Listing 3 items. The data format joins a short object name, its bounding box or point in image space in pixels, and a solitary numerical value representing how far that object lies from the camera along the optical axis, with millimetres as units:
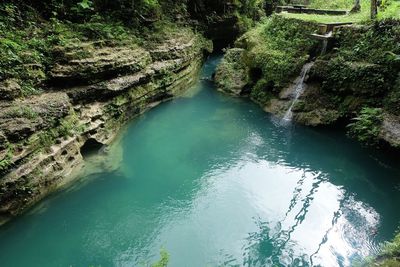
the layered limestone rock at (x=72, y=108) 7820
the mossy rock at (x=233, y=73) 15945
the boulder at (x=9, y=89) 8406
